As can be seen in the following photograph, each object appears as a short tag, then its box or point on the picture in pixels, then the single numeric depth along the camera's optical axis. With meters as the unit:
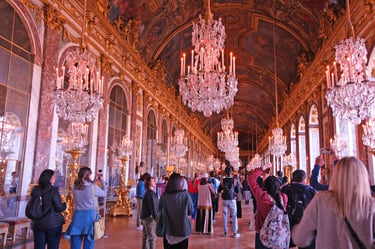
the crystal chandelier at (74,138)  6.97
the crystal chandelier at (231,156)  17.21
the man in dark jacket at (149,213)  4.40
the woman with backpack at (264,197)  3.49
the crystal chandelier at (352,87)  4.95
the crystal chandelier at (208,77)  5.50
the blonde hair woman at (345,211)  1.71
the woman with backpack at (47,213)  3.63
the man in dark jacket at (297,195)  3.66
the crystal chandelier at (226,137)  11.98
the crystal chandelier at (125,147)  10.34
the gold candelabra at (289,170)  16.17
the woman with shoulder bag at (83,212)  3.91
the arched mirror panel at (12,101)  5.93
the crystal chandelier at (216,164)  33.28
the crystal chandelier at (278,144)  12.84
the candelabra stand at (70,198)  6.65
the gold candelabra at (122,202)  10.09
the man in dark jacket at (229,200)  6.96
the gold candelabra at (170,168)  15.45
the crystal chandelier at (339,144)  9.41
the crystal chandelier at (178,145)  13.70
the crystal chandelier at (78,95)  5.76
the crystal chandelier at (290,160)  15.71
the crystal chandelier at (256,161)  21.91
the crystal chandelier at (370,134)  6.28
